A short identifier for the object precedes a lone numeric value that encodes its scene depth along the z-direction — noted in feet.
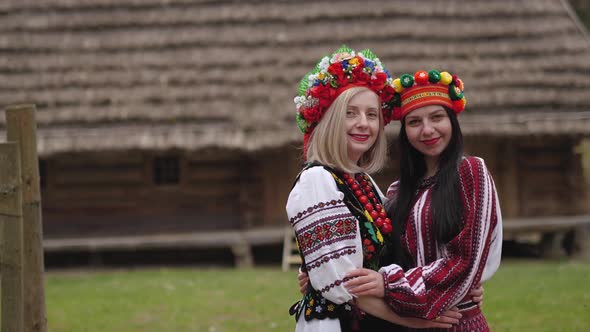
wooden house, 36.47
